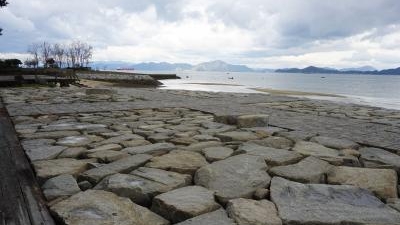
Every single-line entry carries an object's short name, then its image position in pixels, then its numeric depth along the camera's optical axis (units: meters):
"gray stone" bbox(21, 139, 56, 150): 4.05
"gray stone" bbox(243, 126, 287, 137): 4.93
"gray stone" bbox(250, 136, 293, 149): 4.18
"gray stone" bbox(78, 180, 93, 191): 2.78
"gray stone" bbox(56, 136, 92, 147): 4.20
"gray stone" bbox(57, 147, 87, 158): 3.65
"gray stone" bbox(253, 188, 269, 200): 2.58
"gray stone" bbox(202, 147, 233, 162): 3.50
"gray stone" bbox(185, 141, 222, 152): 3.90
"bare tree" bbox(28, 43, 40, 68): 71.16
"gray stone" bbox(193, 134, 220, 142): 4.47
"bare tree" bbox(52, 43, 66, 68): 87.69
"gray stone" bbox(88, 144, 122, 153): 3.85
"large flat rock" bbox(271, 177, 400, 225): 2.21
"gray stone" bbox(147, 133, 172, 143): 4.44
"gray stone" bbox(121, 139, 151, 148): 4.13
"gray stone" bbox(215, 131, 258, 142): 4.51
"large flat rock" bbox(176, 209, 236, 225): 2.14
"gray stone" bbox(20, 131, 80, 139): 4.64
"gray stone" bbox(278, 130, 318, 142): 4.68
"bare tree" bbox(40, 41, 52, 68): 83.83
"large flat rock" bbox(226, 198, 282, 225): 2.15
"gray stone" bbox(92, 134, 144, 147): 4.25
